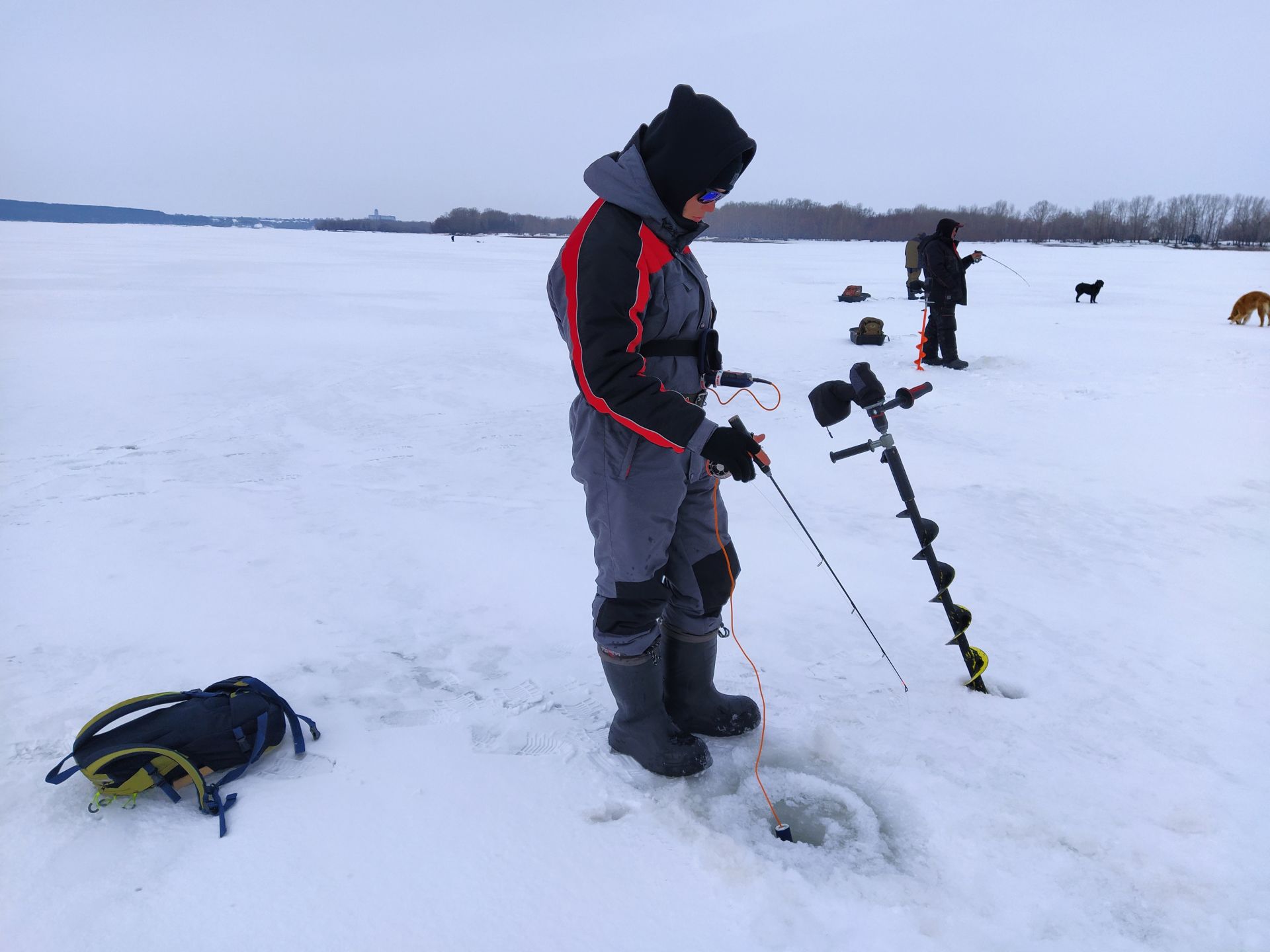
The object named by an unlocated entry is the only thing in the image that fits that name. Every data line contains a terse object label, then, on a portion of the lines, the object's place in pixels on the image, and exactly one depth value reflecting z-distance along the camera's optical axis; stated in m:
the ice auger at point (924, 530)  2.26
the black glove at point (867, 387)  2.23
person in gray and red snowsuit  1.86
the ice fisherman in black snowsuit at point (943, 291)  8.49
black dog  14.16
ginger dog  11.14
